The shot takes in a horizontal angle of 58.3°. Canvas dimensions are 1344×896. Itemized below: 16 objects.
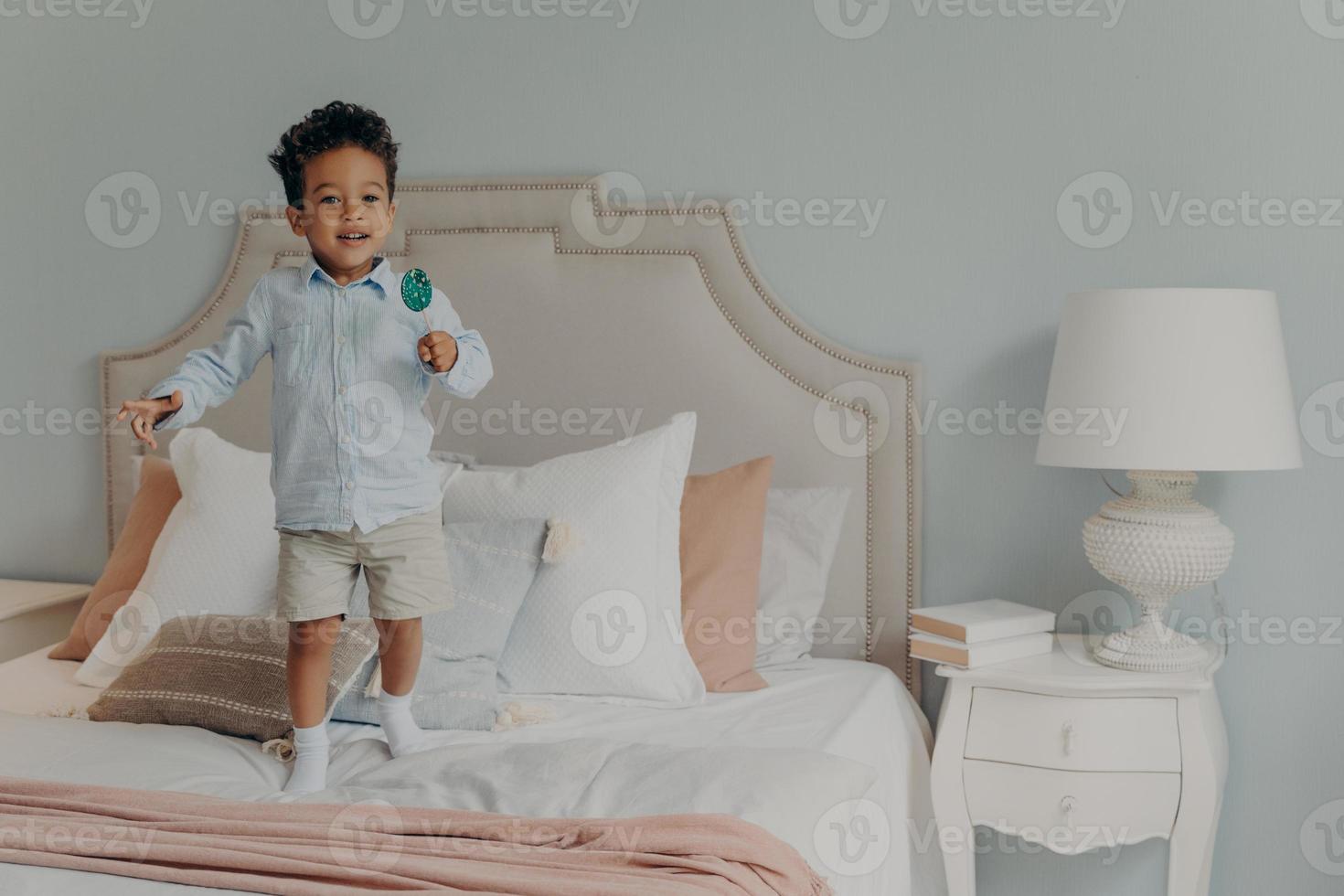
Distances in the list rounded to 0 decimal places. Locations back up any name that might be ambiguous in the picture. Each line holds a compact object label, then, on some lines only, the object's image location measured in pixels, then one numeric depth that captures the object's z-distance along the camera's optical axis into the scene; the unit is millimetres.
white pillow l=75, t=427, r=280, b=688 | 2193
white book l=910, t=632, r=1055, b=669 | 2090
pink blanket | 1272
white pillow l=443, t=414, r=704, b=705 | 2049
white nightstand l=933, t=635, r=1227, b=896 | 1992
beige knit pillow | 1868
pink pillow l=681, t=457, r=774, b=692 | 2162
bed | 1916
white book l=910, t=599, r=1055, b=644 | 2098
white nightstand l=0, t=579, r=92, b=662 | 2670
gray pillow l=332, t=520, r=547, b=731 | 1931
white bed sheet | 1692
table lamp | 1959
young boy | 1677
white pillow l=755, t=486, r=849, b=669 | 2314
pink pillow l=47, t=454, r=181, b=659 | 2352
